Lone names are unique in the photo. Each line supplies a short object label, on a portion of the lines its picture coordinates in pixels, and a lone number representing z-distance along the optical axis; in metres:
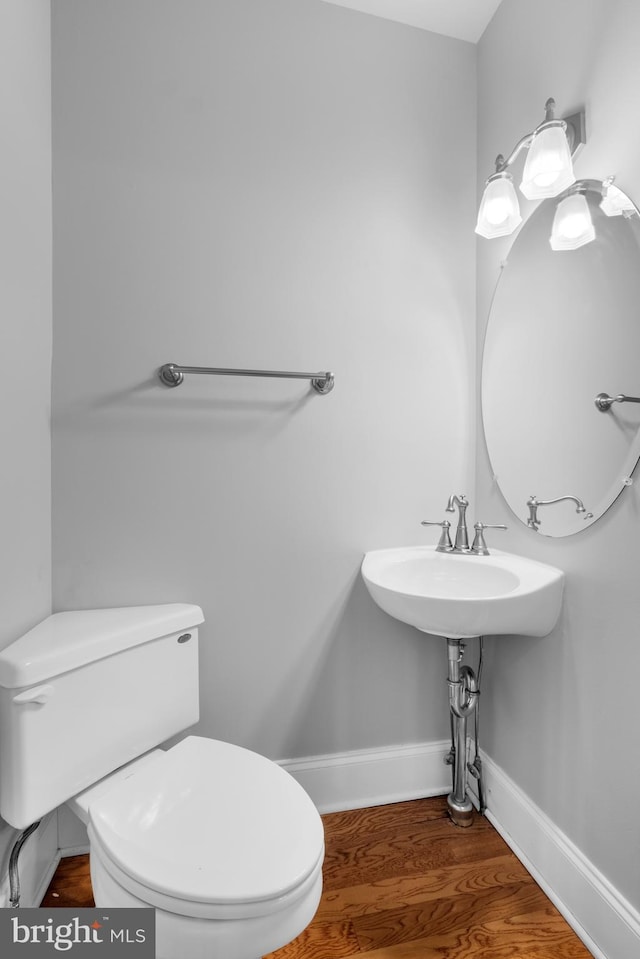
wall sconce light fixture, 1.14
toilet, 0.79
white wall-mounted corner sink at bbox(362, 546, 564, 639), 1.18
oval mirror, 1.08
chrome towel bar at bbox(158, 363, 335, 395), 1.35
